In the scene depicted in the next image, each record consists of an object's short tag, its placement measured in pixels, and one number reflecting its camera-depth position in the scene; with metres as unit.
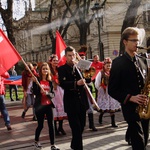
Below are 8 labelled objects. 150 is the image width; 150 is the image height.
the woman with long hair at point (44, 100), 6.70
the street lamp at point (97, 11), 21.09
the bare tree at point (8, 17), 22.14
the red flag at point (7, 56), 7.45
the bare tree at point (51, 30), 25.84
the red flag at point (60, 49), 8.91
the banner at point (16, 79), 13.86
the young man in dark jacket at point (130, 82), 4.32
